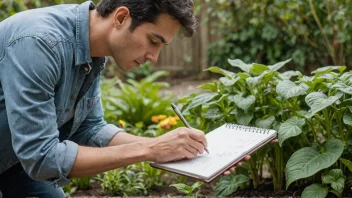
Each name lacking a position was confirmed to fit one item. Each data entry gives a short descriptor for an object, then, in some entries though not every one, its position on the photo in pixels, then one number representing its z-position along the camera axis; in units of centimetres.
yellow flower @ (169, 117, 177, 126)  469
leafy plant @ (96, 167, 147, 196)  400
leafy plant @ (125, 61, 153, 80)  999
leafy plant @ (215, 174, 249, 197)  356
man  232
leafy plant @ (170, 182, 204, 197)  310
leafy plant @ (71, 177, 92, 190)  411
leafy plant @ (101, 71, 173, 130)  555
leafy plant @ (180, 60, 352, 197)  316
